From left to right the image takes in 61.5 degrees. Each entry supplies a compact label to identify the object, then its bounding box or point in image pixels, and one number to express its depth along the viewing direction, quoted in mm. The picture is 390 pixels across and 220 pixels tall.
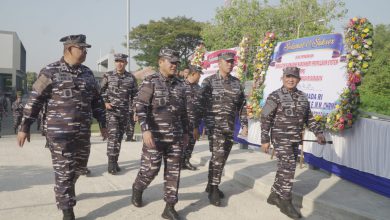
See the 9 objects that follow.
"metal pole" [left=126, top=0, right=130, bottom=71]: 18691
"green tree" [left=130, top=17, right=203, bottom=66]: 41406
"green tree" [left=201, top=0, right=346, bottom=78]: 28453
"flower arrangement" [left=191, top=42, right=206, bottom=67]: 11961
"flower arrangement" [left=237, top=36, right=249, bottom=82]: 8998
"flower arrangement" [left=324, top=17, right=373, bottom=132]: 5637
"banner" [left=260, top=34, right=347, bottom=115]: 6127
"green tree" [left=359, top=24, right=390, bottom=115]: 22047
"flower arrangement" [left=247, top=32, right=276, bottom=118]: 8031
